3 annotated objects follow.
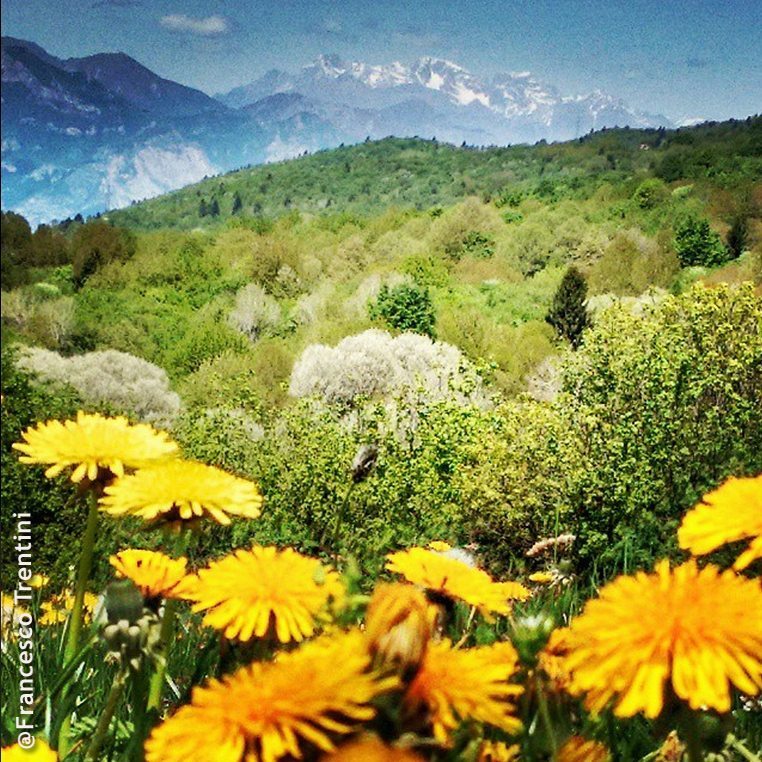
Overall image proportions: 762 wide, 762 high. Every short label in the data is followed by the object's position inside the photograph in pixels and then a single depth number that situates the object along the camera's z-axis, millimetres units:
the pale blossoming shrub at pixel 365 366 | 10849
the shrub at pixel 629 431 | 5087
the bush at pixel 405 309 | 14907
